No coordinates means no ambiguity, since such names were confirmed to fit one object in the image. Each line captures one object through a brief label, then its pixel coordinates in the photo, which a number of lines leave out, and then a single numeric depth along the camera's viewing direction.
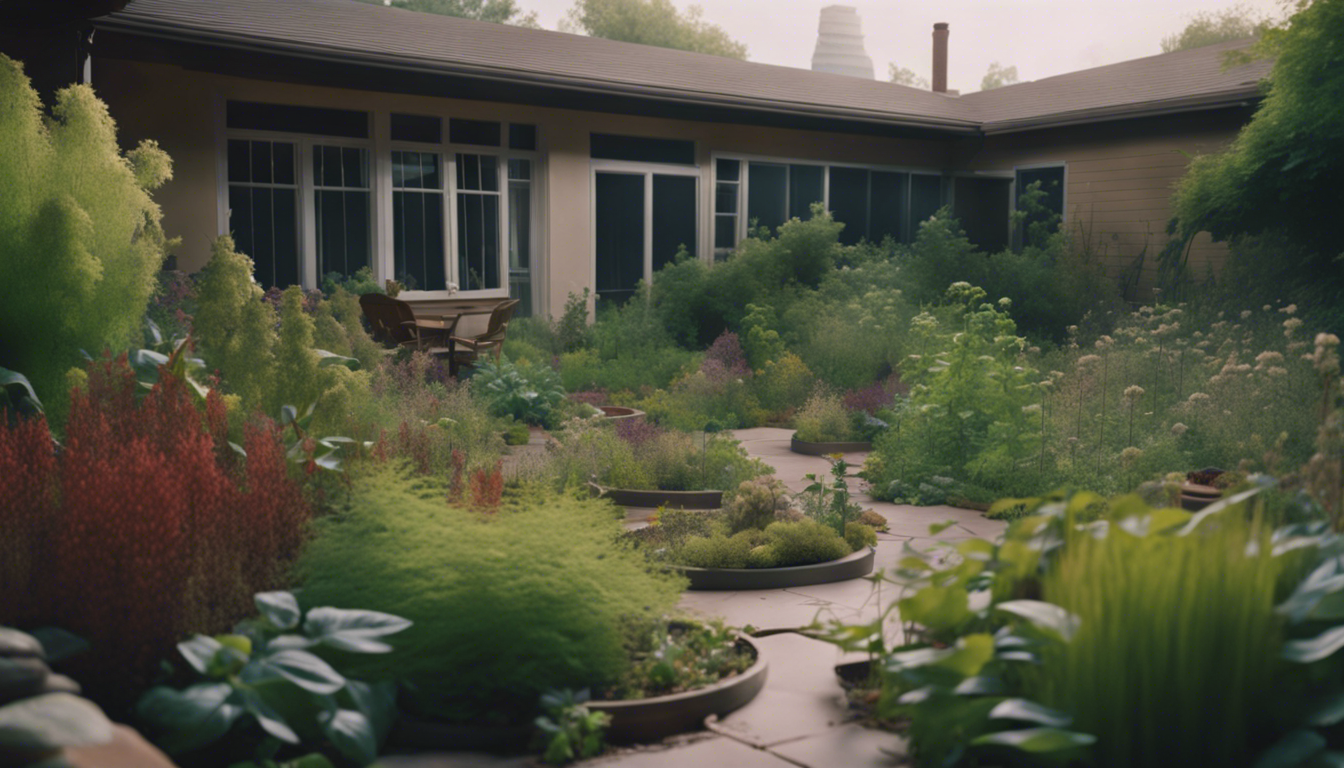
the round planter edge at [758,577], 4.76
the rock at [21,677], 2.10
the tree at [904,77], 73.86
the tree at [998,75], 80.75
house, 10.86
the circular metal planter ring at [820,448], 8.43
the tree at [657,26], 51.81
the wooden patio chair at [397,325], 10.41
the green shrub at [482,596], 3.08
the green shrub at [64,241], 4.56
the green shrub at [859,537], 5.30
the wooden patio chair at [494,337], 10.68
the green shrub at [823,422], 8.53
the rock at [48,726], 1.73
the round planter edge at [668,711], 3.14
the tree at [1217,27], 47.97
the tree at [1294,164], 10.13
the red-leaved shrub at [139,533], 2.96
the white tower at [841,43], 74.12
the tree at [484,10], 47.52
